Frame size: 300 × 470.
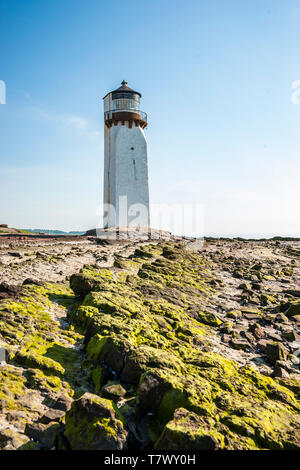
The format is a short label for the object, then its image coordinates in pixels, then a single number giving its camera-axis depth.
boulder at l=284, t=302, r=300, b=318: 9.16
